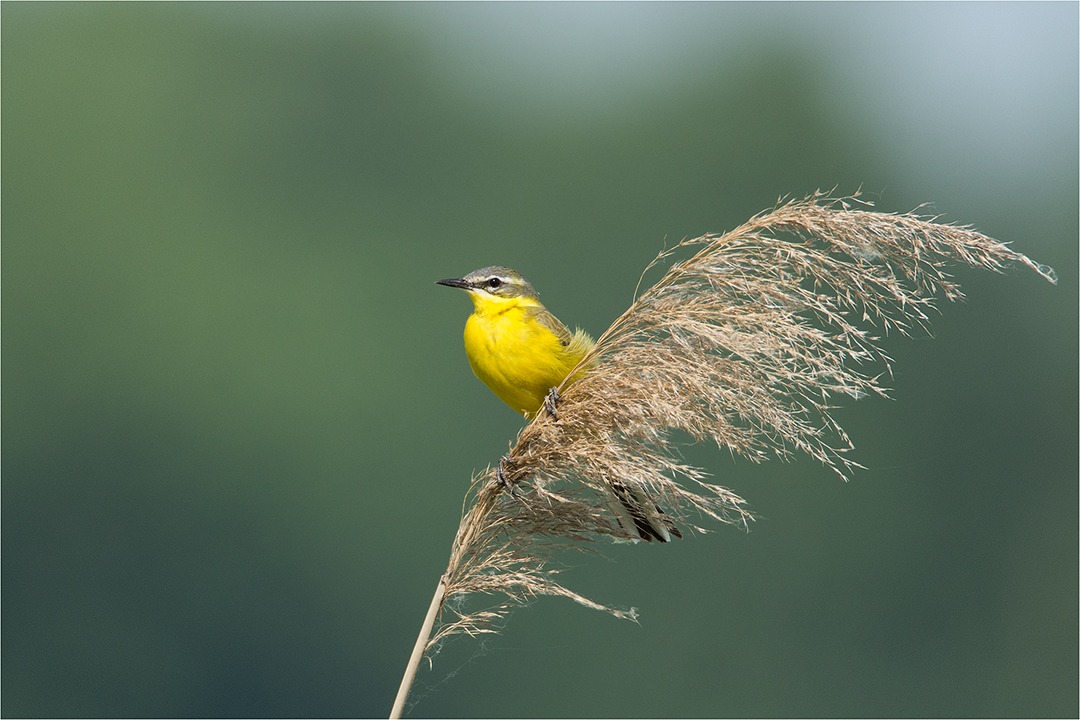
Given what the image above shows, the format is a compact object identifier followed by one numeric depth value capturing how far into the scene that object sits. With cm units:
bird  749
